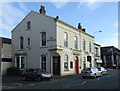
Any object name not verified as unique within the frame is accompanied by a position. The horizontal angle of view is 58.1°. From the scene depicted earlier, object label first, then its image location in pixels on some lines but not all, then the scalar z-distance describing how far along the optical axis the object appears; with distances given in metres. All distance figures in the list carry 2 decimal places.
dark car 12.87
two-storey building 16.68
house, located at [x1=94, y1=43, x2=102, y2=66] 28.49
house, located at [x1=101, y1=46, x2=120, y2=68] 40.37
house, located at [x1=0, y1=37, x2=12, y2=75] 18.39
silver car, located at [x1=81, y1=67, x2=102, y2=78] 14.36
